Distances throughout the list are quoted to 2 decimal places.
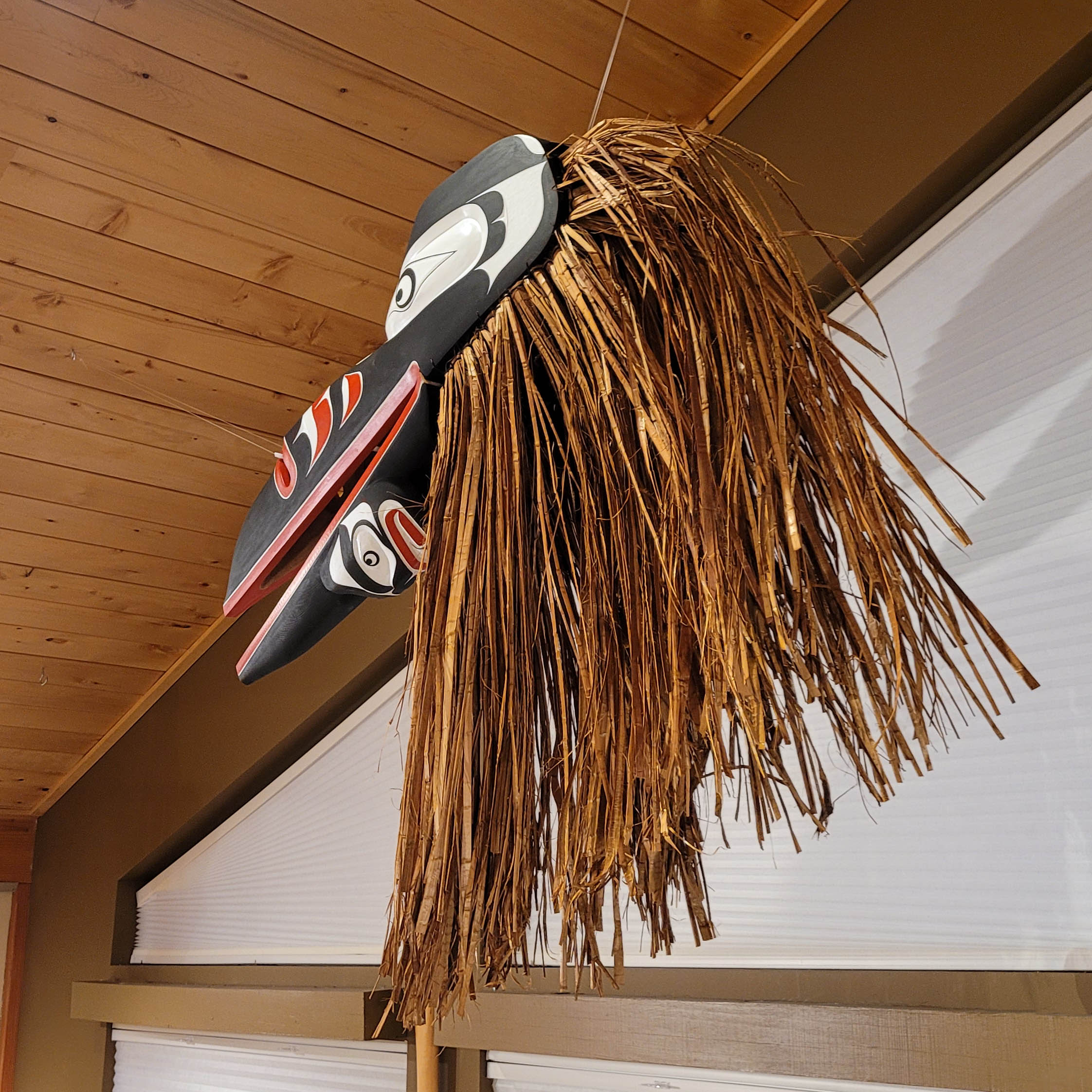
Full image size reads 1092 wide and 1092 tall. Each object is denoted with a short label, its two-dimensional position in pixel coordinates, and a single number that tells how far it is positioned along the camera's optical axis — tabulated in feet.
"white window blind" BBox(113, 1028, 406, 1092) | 6.18
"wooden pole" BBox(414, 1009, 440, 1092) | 5.63
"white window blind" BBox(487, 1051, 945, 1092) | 4.16
